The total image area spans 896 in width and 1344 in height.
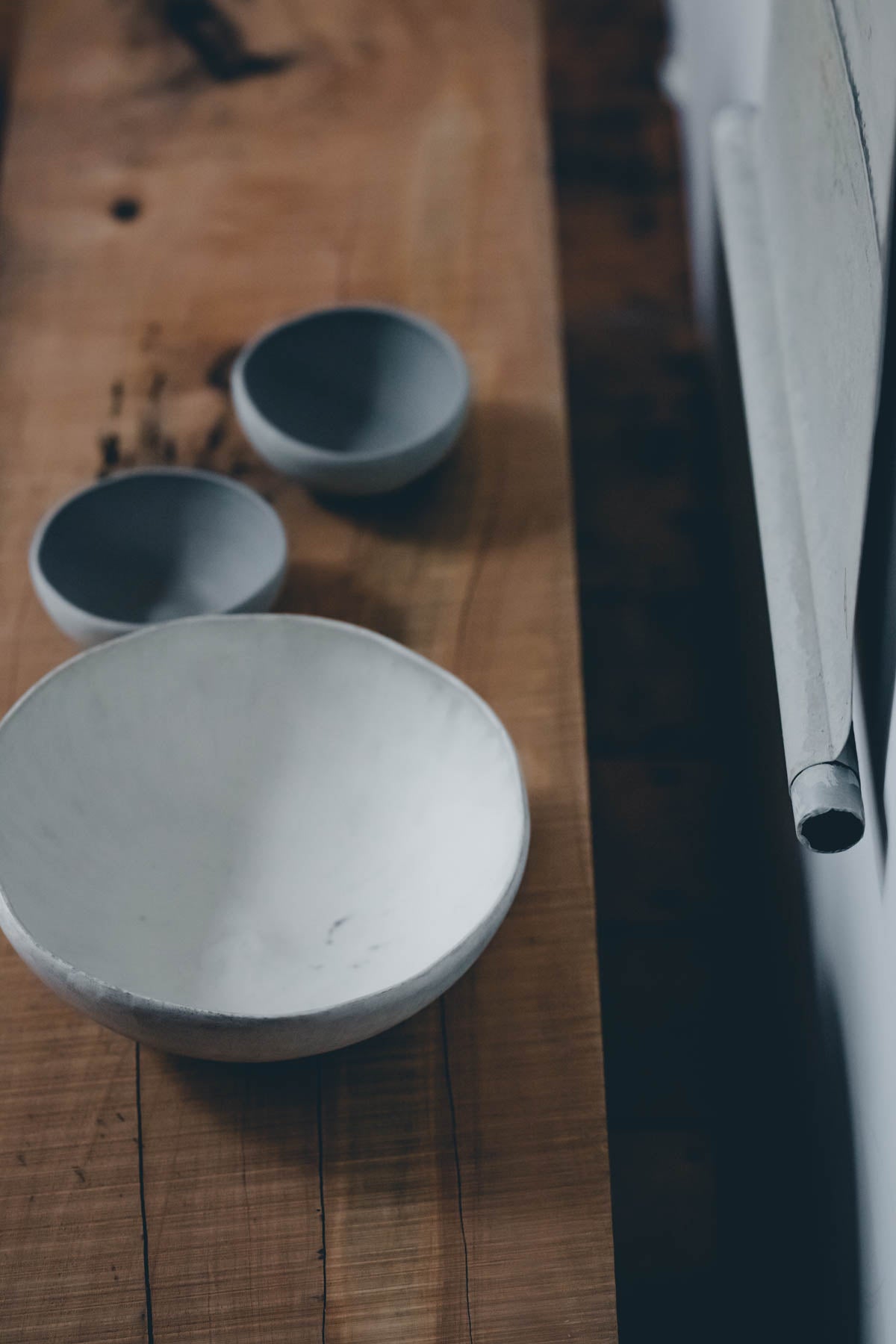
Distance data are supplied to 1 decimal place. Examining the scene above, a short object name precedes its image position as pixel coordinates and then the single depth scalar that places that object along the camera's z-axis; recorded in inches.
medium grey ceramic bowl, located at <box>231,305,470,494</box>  44.5
